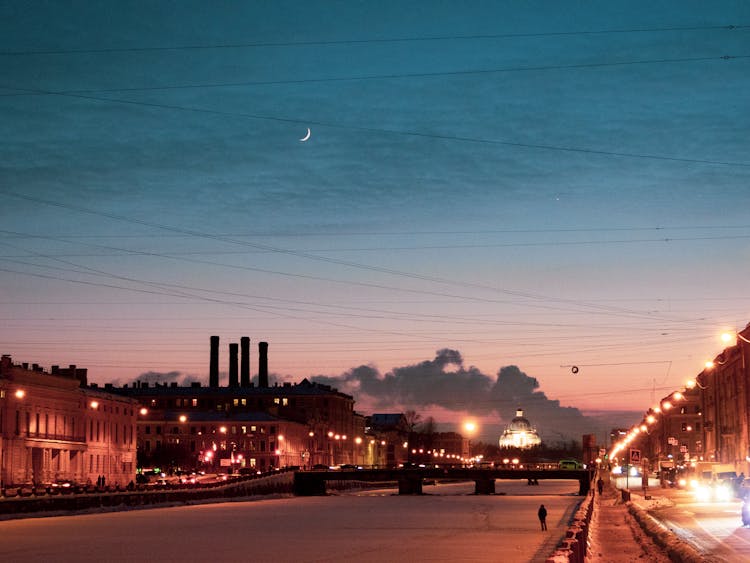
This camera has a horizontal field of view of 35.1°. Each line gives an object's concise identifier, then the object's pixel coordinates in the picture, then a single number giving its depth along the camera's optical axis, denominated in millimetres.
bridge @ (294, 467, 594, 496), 164875
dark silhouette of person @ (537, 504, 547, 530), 64481
